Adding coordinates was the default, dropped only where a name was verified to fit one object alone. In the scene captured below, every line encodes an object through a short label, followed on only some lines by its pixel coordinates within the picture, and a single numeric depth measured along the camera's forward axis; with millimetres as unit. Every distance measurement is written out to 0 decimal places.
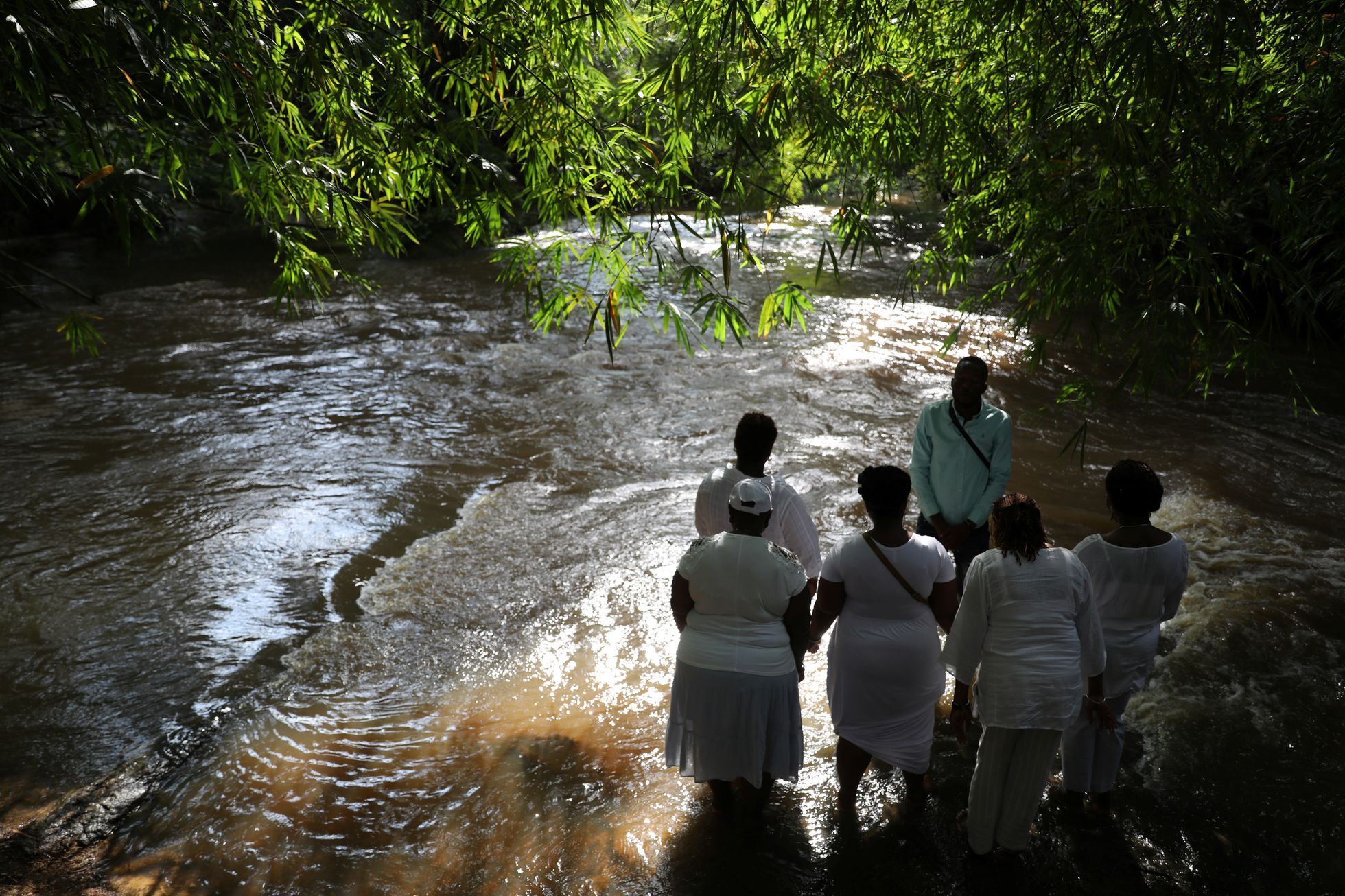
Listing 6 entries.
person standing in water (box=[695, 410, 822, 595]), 3699
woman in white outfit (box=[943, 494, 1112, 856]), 3115
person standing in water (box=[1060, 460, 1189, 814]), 3363
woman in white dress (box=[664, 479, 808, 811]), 3205
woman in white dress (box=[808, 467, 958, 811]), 3307
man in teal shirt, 4320
